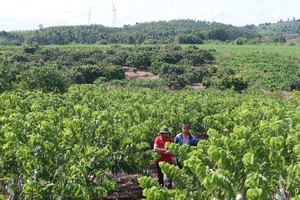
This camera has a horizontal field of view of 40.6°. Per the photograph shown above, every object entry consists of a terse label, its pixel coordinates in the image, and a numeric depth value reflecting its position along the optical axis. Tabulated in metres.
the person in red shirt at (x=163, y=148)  9.82
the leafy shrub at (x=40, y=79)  32.38
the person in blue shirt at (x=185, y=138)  9.70
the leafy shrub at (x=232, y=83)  54.53
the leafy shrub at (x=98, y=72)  58.84
